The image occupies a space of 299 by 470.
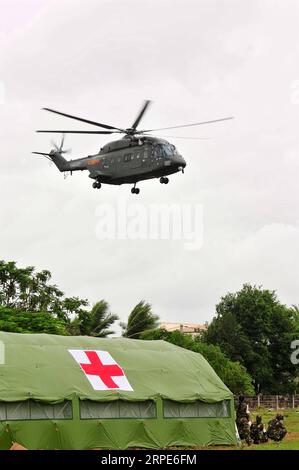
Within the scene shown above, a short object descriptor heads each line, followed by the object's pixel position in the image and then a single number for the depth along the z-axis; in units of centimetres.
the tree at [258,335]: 8825
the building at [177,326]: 11894
